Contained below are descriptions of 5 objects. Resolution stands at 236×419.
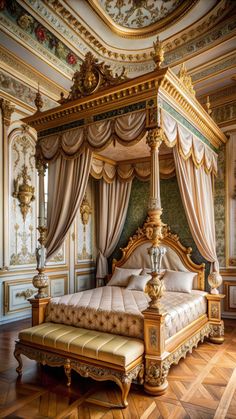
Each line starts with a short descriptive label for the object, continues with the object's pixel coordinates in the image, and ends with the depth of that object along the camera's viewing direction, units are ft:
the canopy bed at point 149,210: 10.03
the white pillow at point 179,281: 15.34
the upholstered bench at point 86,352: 8.83
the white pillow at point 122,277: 17.43
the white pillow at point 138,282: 16.11
